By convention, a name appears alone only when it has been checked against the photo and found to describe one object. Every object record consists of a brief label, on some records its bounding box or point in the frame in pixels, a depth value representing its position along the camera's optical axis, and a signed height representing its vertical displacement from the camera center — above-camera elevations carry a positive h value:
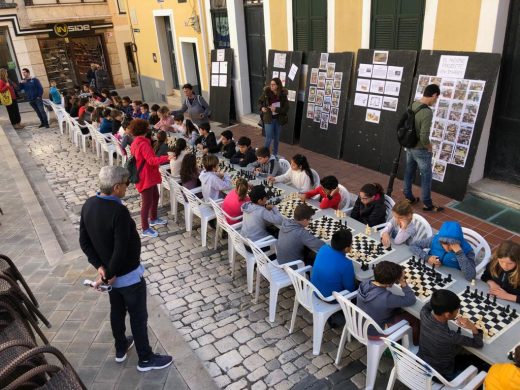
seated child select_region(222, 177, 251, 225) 5.41 -2.08
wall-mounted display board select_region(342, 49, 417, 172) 7.40 -1.47
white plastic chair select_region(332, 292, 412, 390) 3.53 -2.47
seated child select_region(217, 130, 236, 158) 7.43 -1.89
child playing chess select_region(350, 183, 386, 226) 5.01 -2.07
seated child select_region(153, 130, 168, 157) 7.68 -1.87
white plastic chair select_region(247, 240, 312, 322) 4.58 -2.54
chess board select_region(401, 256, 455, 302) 3.75 -2.25
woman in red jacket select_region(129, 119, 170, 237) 6.17 -1.95
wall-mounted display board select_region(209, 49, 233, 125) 12.13 -1.47
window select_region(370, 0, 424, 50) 7.12 -0.10
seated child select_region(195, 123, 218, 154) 7.68 -1.89
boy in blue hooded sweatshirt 3.86 -2.09
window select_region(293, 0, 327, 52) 8.84 +0.00
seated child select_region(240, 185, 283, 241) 4.98 -2.07
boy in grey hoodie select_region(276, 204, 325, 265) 4.45 -2.12
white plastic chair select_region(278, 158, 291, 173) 6.74 -2.06
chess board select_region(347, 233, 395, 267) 4.28 -2.22
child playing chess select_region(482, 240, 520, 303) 3.57 -2.11
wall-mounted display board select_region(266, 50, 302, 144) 9.73 -1.06
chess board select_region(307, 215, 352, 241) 4.76 -2.19
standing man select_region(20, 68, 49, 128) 14.11 -1.50
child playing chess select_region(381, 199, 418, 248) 4.39 -2.07
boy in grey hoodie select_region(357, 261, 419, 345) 3.57 -2.21
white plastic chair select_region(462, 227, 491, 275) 4.24 -2.28
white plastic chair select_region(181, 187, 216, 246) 6.16 -2.44
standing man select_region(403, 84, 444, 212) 6.04 -1.92
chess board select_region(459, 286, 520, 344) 3.27 -2.27
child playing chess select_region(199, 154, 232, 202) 6.12 -2.01
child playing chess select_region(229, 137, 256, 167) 6.96 -1.93
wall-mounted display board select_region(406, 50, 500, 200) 6.21 -1.32
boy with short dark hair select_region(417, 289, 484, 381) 3.11 -2.22
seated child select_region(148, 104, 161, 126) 9.84 -1.77
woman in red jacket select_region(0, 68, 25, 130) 13.79 -1.88
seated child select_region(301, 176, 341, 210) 5.26 -2.01
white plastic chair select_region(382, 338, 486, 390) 3.05 -2.49
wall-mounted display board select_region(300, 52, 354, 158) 8.62 -1.55
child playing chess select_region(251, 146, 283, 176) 6.53 -2.02
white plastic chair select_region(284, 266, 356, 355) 4.04 -2.55
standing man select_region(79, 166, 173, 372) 3.54 -1.70
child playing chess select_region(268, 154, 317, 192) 5.97 -2.02
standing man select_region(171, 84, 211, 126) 9.91 -1.65
